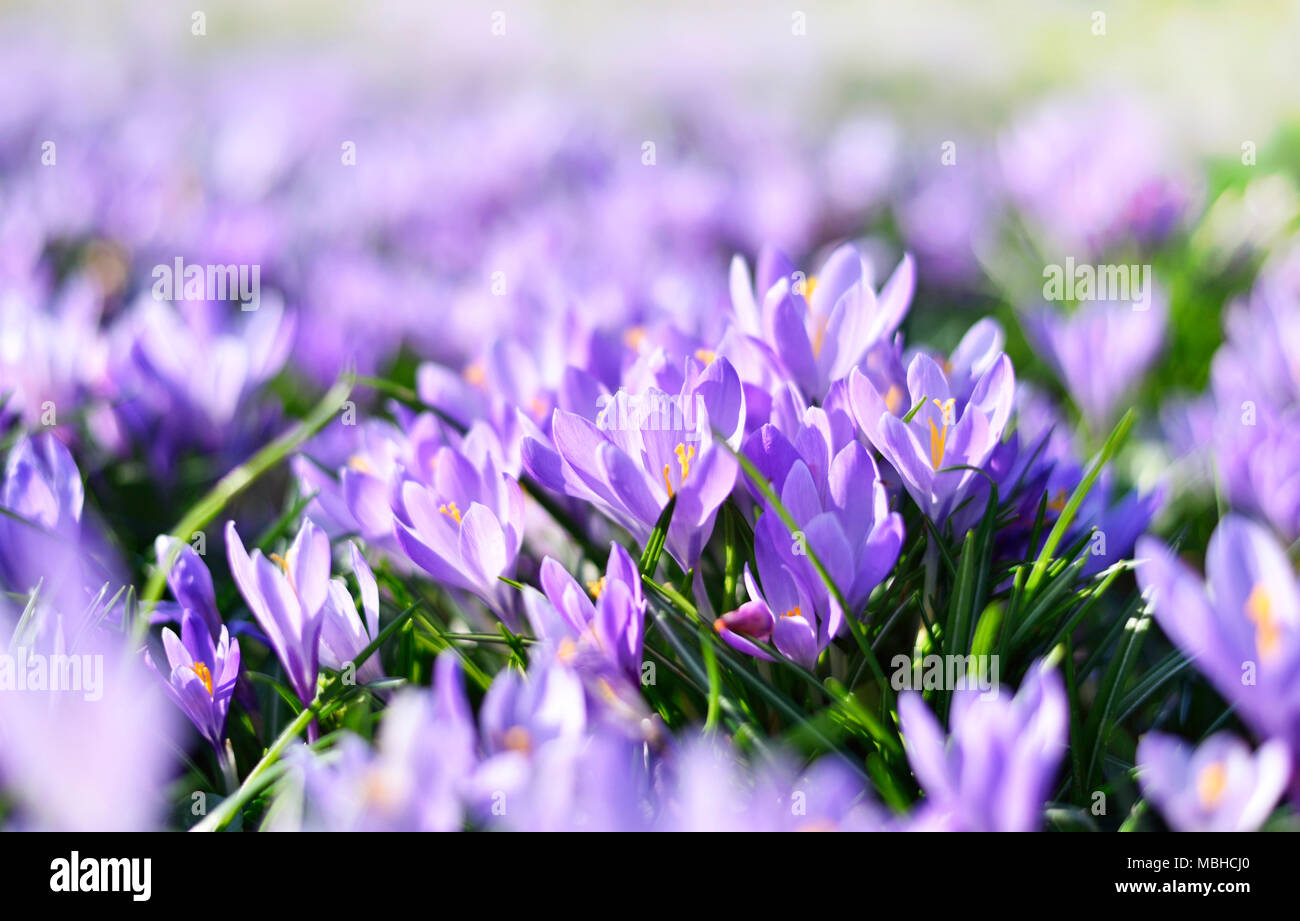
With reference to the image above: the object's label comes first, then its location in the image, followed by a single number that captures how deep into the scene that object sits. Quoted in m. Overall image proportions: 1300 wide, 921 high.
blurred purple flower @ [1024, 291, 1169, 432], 0.88
